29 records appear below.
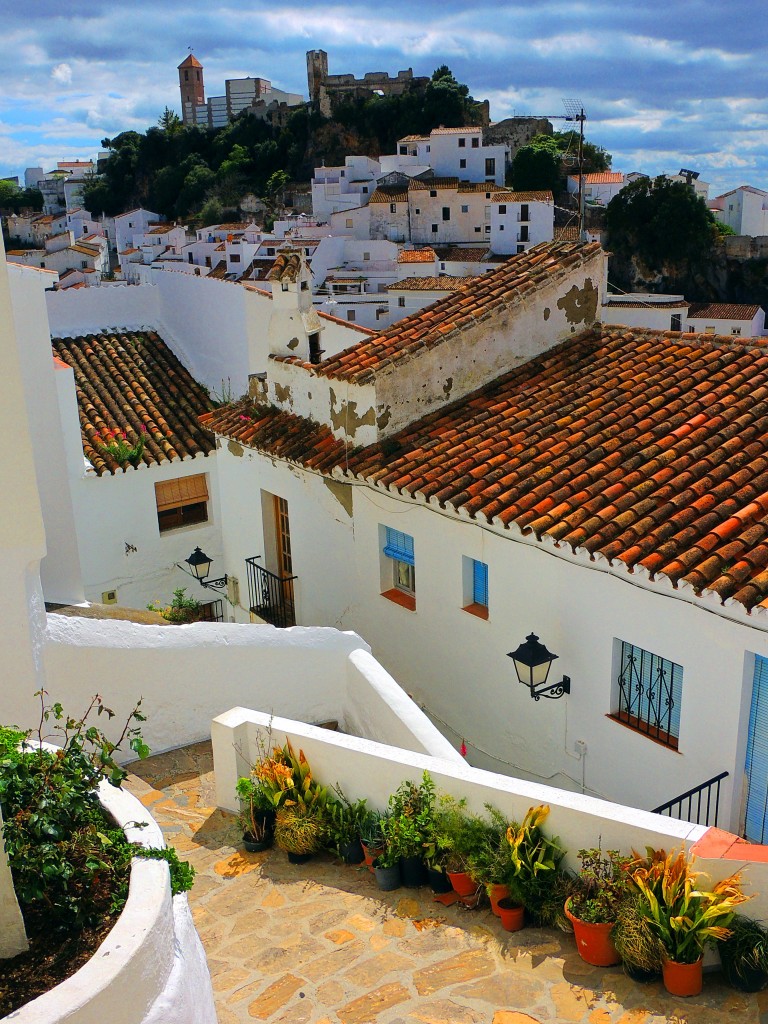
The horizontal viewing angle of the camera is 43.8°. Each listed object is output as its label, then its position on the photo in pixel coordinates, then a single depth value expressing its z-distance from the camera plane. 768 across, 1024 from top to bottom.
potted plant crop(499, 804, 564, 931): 6.13
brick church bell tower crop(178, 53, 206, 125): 144.62
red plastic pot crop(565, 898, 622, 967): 5.61
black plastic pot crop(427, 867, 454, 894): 6.64
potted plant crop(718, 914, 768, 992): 5.27
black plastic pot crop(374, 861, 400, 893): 6.78
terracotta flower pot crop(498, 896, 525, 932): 6.13
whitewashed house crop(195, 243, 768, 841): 8.02
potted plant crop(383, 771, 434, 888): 6.71
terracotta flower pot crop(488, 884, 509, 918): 6.23
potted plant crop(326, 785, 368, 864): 7.27
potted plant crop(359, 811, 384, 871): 7.05
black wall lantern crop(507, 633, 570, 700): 8.71
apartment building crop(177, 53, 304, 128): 133.50
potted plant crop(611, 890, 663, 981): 5.40
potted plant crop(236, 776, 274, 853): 7.65
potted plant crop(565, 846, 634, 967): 5.63
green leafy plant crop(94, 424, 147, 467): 16.83
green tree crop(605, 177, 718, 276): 73.56
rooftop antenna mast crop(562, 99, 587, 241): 15.70
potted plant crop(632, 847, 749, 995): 5.31
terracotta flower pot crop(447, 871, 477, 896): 6.45
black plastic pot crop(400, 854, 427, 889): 6.75
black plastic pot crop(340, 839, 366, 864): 7.25
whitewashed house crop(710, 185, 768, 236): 82.56
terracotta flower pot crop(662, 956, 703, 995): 5.31
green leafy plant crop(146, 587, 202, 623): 14.62
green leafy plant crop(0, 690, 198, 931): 4.19
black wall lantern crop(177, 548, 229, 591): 15.64
